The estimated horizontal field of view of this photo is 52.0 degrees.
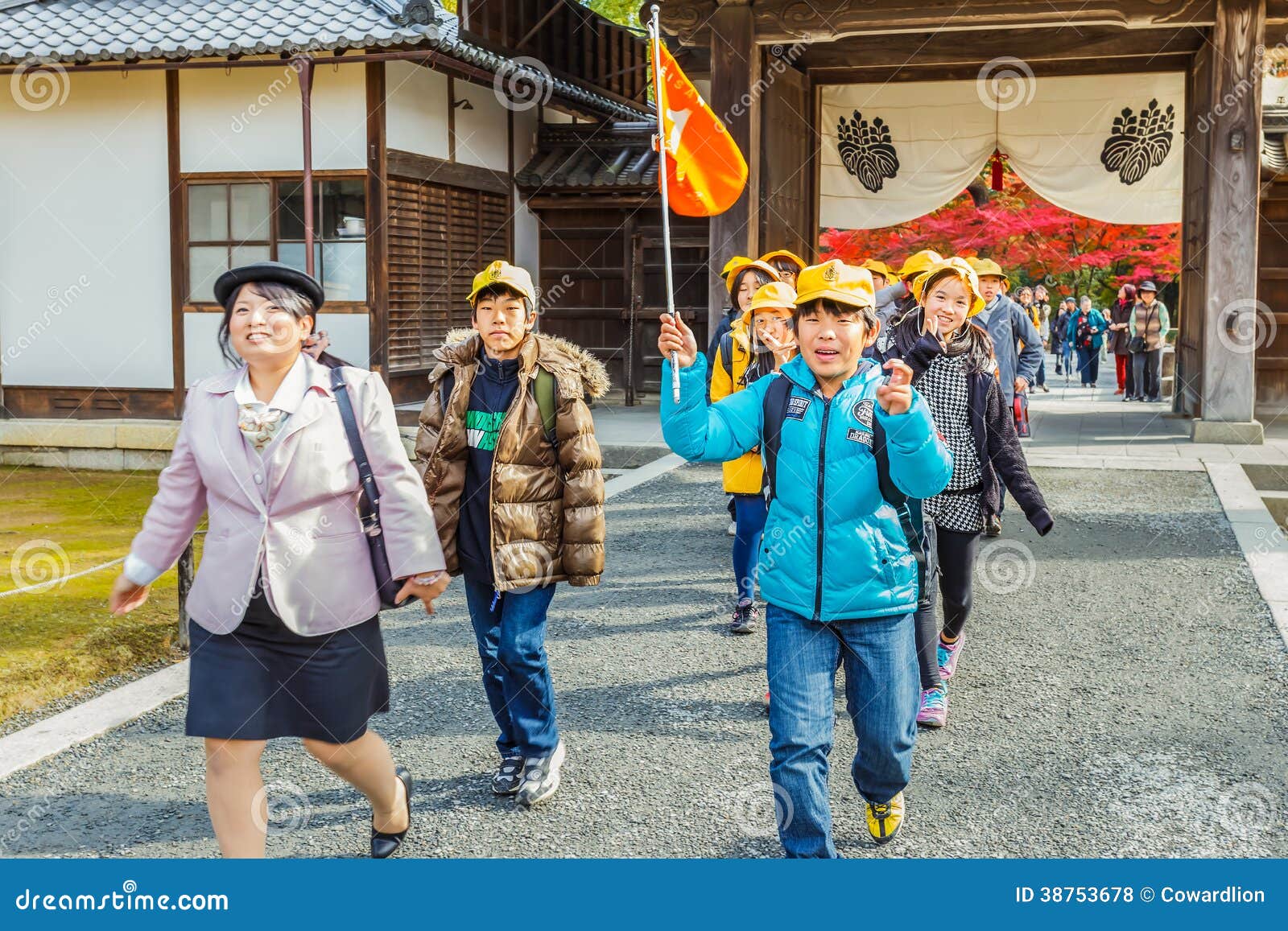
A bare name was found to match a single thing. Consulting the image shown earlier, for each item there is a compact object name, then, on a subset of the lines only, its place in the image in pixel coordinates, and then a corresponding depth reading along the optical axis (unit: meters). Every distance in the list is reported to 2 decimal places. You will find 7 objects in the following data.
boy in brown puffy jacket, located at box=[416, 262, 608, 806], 4.21
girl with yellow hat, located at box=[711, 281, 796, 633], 5.68
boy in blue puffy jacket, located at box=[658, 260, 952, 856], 3.46
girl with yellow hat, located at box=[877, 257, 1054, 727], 4.92
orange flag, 6.11
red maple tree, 23.56
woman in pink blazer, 3.30
